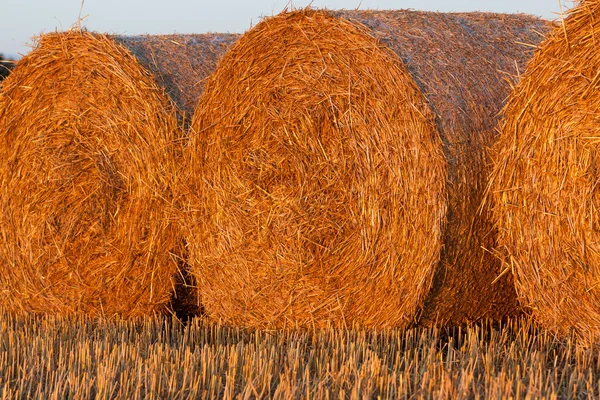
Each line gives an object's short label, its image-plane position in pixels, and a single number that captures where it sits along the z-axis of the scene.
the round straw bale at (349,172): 11.10
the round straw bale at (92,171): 12.94
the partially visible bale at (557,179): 10.52
